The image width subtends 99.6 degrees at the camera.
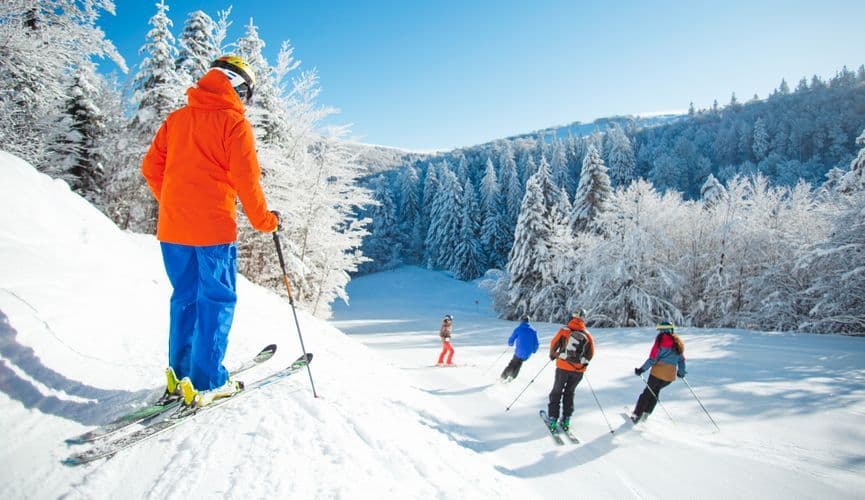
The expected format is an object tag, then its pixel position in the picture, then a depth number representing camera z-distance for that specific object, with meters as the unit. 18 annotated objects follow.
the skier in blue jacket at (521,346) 8.21
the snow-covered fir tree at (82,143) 18.64
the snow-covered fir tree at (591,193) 30.34
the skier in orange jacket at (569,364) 5.36
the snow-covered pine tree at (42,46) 8.02
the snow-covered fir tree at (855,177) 16.67
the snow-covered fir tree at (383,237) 62.97
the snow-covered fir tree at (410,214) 69.00
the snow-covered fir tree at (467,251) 54.56
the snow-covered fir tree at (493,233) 56.09
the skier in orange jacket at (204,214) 2.58
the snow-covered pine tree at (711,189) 35.37
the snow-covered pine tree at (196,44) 14.59
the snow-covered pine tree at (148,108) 13.28
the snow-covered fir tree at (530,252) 28.33
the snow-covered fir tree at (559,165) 72.94
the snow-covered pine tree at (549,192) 33.66
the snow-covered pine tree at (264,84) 14.52
